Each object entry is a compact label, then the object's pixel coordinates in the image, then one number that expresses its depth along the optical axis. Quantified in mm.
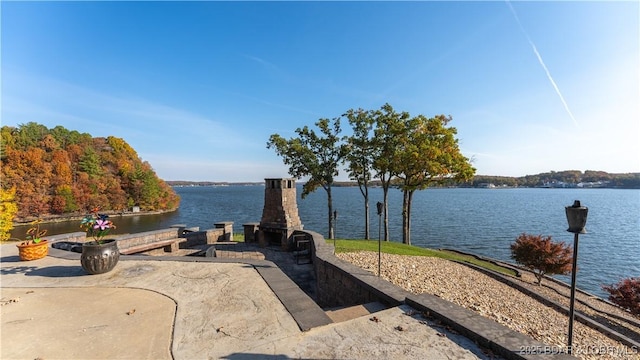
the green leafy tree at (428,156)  14742
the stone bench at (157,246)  10608
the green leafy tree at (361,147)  16984
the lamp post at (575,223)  3771
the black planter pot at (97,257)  6230
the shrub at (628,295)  10403
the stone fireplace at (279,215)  12938
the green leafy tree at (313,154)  17766
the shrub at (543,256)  13820
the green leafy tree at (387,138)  15943
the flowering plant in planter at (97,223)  6238
